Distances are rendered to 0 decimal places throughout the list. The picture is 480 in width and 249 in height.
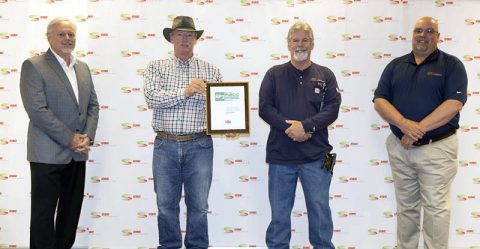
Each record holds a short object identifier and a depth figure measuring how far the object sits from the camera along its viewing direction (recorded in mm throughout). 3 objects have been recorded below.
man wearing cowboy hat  3633
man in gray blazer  3391
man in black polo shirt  3457
